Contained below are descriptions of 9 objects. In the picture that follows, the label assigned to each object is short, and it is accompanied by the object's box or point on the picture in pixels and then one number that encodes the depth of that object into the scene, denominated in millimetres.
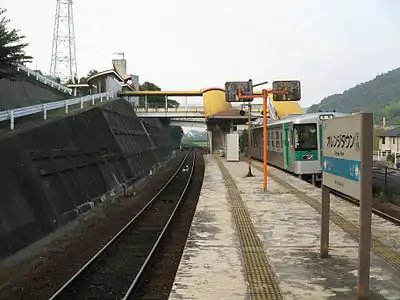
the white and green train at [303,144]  18484
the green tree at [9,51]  12844
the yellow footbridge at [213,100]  44750
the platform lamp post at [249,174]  22564
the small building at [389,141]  46500
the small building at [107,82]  46906
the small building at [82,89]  48297
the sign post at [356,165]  5176
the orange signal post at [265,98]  16078
